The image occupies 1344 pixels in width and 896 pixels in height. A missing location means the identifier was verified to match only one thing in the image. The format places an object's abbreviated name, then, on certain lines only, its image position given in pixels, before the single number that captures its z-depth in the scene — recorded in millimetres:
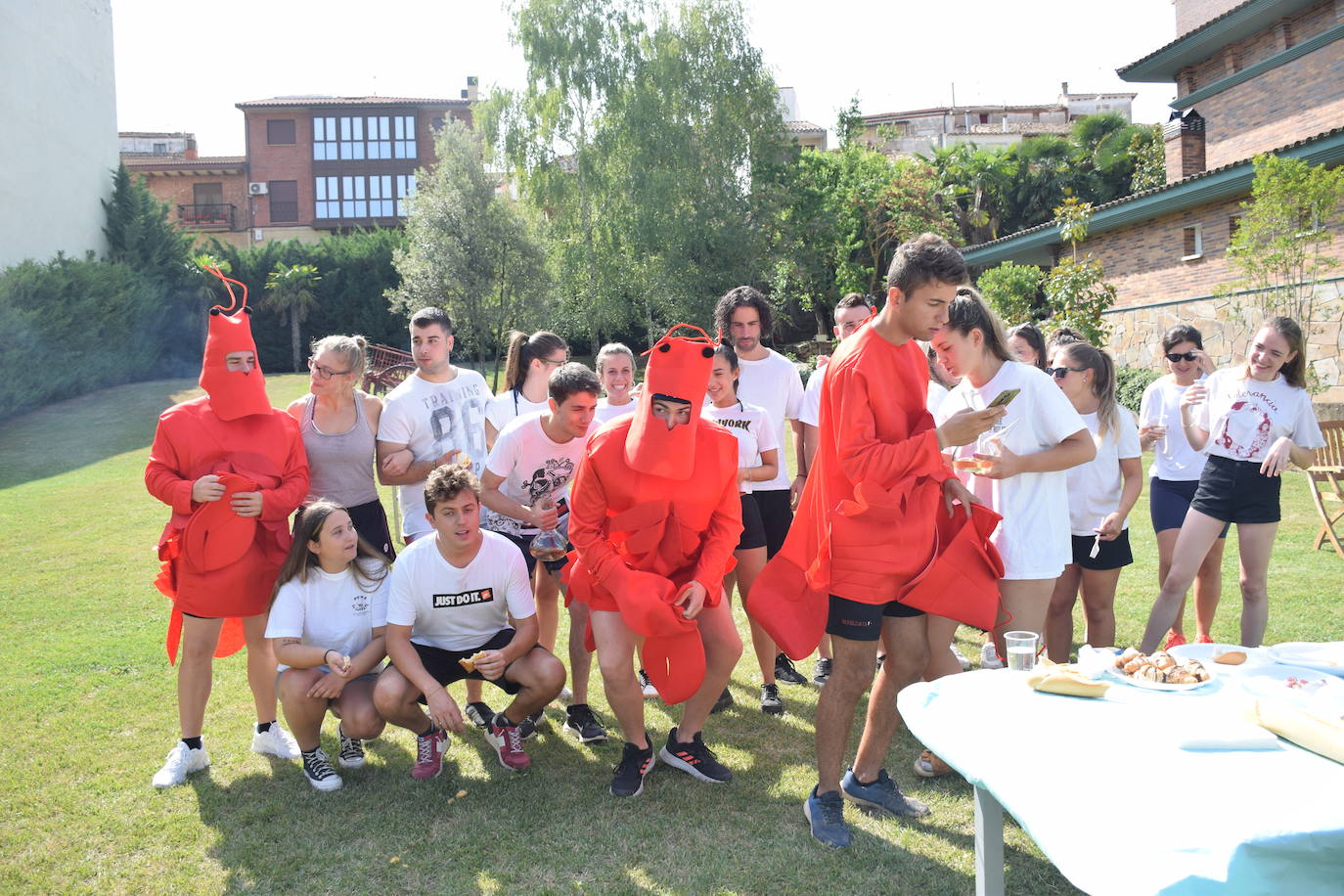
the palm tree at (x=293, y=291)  36375
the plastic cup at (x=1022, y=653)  3049
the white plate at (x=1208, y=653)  2930
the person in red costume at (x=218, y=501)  4434
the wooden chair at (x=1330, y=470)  7918
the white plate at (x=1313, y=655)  2875
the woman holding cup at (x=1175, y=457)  5629
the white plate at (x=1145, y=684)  2707
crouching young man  4379
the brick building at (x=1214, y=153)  18688
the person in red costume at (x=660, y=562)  4148
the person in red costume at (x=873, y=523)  3461
